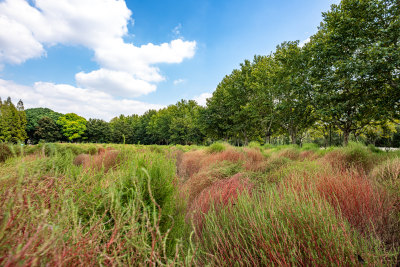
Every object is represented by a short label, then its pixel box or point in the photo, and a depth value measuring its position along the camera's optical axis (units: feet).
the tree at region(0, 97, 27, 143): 125.90
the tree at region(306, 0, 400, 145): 26.02
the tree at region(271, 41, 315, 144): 41.29
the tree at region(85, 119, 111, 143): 171.63
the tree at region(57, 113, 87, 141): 167.22
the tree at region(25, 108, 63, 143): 158.24
